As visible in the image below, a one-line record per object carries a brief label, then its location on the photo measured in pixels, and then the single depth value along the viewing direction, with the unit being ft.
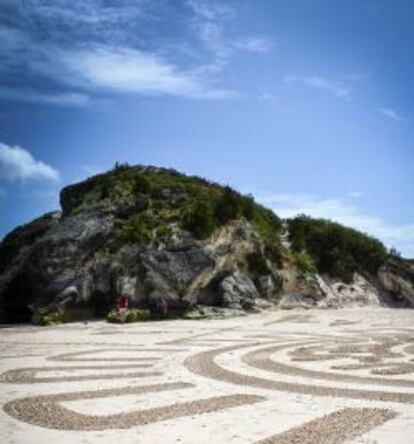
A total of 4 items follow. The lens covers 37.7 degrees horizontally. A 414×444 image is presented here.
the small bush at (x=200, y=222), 148.56
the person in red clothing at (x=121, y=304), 128.56
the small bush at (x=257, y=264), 157.28
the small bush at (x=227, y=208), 155.84
